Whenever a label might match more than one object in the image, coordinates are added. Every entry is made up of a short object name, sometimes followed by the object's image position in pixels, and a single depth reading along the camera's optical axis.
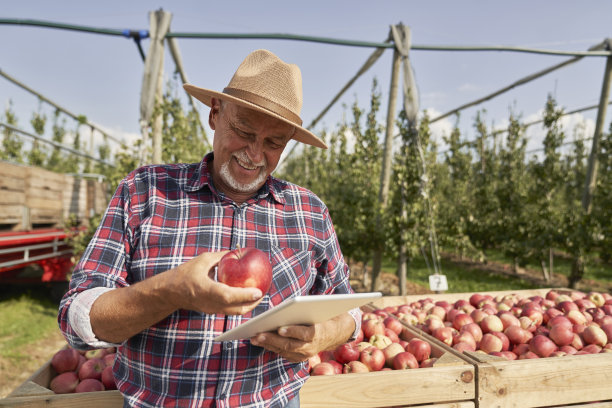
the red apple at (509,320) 2.96
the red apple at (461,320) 3.04
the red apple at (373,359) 2.39
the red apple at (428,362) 2.29
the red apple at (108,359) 2.24
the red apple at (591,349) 2.54
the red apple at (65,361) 2.19
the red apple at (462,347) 2.55
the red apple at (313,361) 2.40
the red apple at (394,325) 2.91
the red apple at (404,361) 2.31
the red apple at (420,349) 2.46
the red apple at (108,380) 2.07
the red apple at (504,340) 2.74
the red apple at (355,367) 2.30
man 1.11
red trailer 4.49
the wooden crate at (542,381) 2.06
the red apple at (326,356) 2.53
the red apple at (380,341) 2.64
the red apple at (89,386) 1.97
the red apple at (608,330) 2.79
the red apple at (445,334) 2.78
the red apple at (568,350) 2.55
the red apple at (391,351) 2.49
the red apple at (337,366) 2.33
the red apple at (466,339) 2.71
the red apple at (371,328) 2.78
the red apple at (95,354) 2.40
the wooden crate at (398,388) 1.89
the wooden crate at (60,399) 1.69
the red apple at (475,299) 3.62
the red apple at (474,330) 2.83
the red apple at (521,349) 2.72
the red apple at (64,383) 2.03
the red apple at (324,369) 2.25
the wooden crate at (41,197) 4.64
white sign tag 4.34
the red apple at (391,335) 2.75
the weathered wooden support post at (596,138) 6.77
